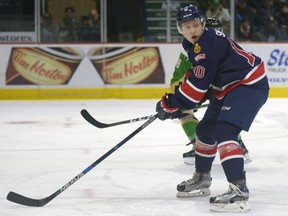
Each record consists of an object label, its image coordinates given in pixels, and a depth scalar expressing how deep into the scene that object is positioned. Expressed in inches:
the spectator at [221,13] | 761.6
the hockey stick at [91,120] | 323.6
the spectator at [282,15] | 793.6
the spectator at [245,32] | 761.6
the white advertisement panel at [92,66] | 716.7
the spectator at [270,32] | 765.9
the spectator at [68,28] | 745.6
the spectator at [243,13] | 776.9
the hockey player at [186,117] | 395.5
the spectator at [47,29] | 743.7
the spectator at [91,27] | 743.7
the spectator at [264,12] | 794.2
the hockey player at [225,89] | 285.0
